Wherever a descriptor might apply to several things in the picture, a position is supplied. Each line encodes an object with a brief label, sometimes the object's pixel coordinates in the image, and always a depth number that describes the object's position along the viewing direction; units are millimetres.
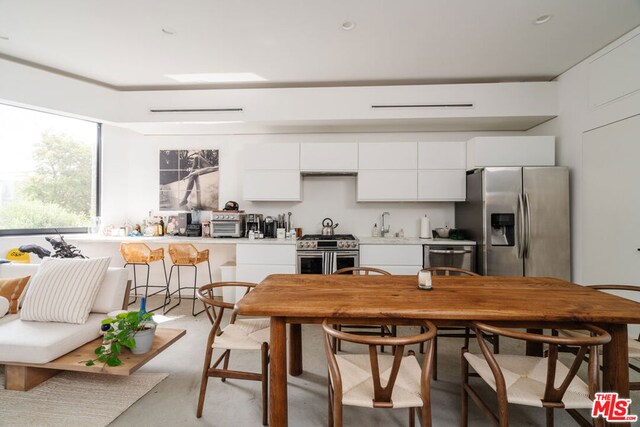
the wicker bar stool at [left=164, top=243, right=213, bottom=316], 3754
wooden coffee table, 1984
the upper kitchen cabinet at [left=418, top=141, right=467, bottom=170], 3893
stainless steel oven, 3703
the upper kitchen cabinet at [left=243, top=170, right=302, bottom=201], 4059
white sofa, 2000
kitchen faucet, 4293
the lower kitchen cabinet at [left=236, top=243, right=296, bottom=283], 3783
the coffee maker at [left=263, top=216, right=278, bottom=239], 4242
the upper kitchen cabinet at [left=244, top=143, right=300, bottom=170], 4027
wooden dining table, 1484
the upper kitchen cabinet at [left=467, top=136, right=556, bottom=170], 3596
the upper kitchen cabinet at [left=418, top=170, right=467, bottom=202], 3900
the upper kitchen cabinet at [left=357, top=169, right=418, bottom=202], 3945
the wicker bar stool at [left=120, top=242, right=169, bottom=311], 3734
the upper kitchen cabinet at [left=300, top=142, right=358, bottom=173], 3980
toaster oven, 4145
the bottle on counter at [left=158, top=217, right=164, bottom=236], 4438
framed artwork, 4559
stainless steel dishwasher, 3578
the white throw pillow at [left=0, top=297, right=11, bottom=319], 2382
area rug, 1826
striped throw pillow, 2311
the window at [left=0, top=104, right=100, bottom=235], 3643
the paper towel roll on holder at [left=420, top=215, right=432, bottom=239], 4084
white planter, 2146
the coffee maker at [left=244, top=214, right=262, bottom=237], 4227
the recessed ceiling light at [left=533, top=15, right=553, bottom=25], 2553
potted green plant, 2047
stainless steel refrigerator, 3367
